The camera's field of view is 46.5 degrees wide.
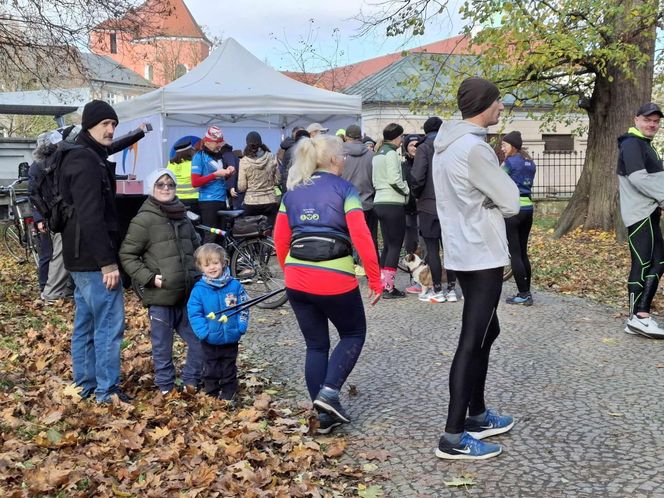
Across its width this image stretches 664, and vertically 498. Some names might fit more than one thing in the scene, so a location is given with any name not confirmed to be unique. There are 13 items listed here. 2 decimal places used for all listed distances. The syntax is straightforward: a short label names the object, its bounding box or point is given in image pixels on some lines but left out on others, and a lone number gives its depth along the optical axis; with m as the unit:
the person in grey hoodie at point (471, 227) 3.98
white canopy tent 13.85
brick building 14.18
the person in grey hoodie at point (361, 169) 9.42
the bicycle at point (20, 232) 11.75
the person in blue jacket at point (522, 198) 8.20
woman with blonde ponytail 4.46
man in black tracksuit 8.48
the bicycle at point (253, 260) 9.02
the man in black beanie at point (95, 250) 4.79
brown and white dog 9.12
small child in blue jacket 4.98
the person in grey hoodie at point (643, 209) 6.54
